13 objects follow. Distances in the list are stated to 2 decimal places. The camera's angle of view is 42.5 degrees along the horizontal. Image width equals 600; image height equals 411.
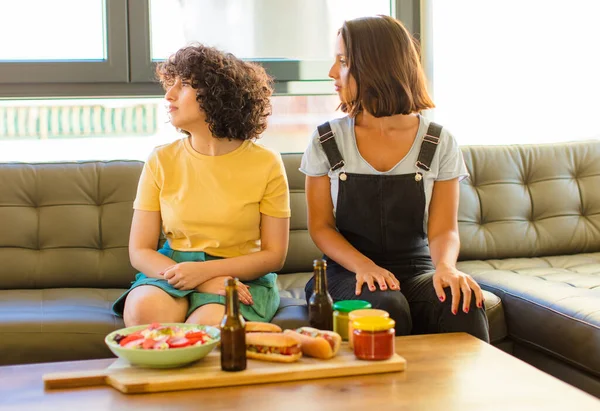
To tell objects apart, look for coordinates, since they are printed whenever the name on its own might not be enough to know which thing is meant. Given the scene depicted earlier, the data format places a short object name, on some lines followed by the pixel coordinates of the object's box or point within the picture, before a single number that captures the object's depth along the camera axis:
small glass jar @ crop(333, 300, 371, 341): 1.75
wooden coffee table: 1.38
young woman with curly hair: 2.30
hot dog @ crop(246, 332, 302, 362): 1.59
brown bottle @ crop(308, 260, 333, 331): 1.77
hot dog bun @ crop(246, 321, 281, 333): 1.73
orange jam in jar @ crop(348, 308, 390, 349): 1.63
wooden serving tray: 1.47
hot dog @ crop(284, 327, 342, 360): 1.60
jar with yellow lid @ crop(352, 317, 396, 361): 1.58
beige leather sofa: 2.20
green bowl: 1.51
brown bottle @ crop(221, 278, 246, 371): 1.50
